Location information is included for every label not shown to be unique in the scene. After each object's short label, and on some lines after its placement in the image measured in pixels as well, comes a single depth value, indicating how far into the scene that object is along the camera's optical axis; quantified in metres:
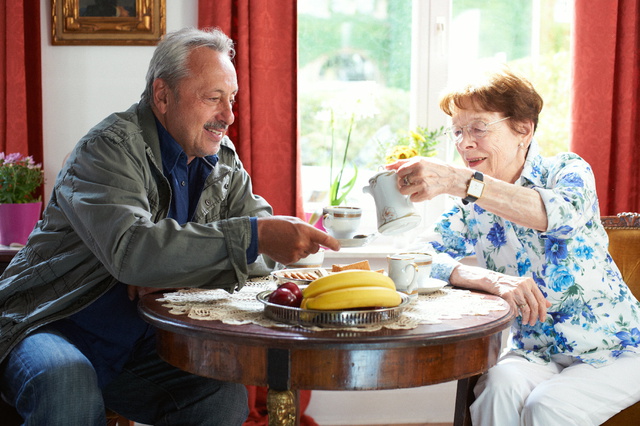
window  3.26
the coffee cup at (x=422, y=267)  1.77
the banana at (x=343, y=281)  1.45
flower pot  2.61
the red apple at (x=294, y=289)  1.51
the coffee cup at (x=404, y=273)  1.73
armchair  2.34
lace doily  1.48
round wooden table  1.34
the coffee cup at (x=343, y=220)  1.91
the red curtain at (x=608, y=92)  3.05
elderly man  1.57
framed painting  2.95
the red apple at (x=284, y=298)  1.49
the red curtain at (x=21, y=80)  2.85
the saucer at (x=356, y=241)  1.86
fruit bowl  1.42
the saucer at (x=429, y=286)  1.81
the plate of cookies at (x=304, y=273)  1.76
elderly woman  1.85
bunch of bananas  1.42
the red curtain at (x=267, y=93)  2.92
